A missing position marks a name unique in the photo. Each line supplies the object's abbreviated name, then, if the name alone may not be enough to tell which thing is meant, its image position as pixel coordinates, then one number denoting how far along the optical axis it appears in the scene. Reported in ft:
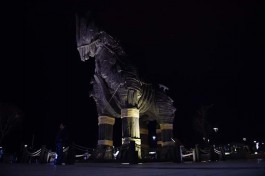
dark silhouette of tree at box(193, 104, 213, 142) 86.18
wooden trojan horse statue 43.67
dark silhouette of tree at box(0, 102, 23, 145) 79.65
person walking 34.15
